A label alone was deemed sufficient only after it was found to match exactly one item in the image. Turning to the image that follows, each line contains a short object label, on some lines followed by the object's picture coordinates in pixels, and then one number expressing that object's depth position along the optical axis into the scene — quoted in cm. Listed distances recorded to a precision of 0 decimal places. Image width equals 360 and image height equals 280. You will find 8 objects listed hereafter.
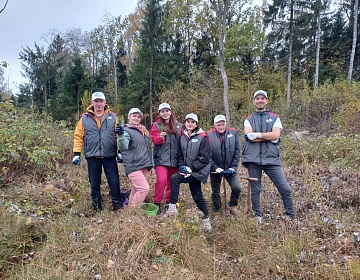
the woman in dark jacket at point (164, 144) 383
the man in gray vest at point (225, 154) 387
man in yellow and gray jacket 370
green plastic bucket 357
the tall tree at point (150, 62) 1978
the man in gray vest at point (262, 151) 337
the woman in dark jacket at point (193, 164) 358
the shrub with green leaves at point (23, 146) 456
